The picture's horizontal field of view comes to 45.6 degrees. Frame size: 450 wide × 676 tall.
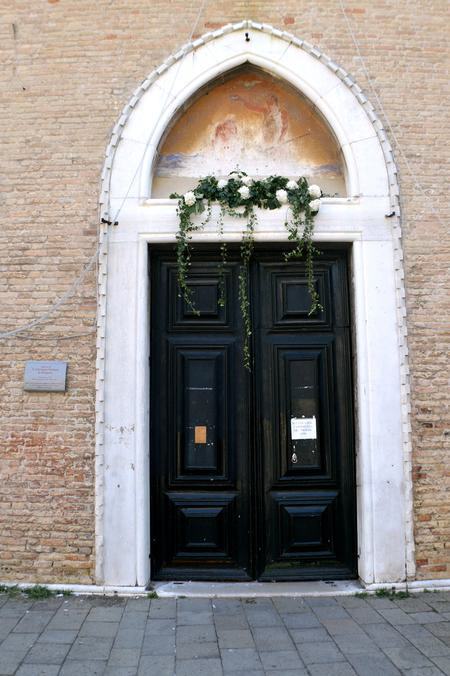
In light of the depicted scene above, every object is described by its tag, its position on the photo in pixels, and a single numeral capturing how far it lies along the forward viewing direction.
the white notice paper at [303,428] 5.36
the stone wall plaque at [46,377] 5.11
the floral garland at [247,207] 5.25
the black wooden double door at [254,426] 5.28
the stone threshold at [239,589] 4.88
